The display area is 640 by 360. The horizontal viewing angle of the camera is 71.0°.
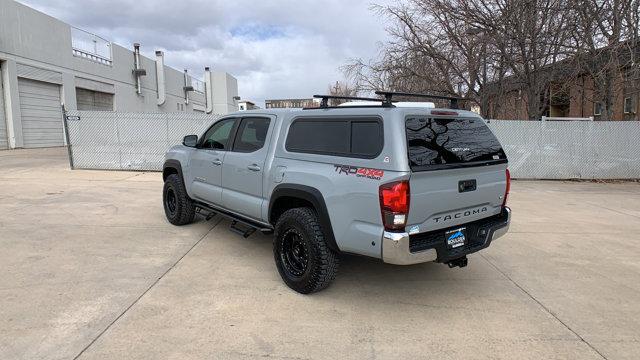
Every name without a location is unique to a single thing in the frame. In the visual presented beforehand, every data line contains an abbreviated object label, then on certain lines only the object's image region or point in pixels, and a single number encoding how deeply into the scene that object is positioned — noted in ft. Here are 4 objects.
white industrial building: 67.87
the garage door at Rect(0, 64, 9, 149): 66.85
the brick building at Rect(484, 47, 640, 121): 45.44
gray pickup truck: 11.78
